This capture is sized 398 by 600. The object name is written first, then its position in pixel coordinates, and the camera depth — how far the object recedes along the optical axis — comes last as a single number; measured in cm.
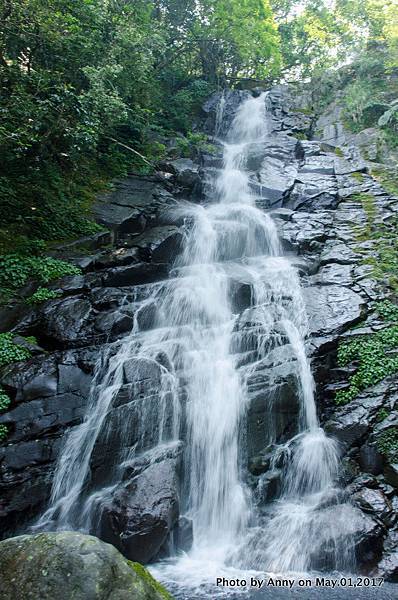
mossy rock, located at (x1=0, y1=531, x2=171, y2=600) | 273
